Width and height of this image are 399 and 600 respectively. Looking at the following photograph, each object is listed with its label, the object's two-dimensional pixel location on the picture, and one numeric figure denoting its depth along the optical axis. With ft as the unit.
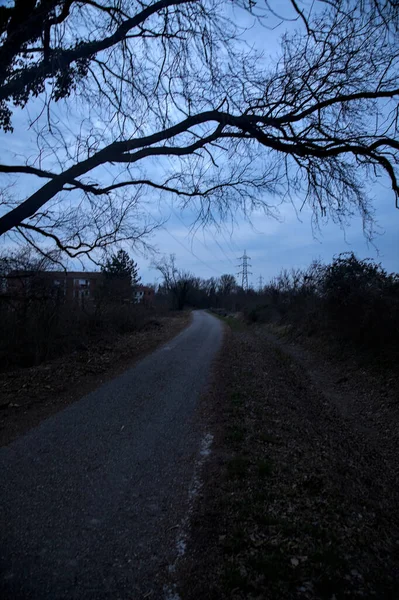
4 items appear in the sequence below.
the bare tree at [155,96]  16.01
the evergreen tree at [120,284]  73.97
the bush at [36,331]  45.32
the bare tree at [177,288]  237.86
